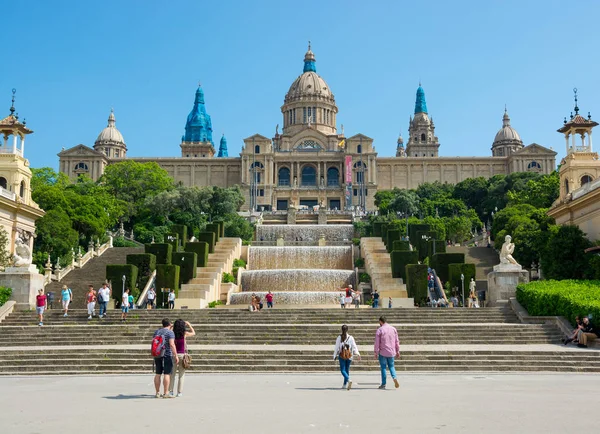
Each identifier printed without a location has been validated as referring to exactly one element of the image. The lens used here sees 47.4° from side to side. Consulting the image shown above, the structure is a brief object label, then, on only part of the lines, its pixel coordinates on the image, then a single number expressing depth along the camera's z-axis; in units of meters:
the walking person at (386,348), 14.11
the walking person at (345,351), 14.13
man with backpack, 12.44
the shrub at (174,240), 45.77
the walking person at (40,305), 25.00
